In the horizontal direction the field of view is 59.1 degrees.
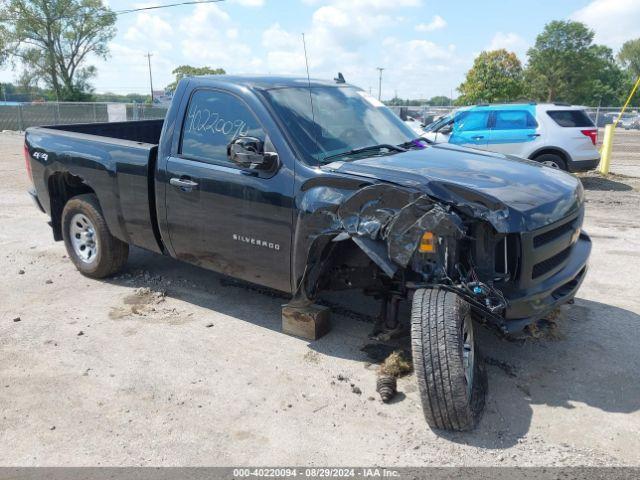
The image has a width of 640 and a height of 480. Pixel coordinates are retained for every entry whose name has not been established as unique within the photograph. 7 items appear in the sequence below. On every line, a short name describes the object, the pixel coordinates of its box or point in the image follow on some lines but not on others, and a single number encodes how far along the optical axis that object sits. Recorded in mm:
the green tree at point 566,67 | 73625
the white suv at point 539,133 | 11859
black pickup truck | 3469
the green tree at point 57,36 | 50656
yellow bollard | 14164
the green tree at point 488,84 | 51844
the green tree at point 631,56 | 99562
